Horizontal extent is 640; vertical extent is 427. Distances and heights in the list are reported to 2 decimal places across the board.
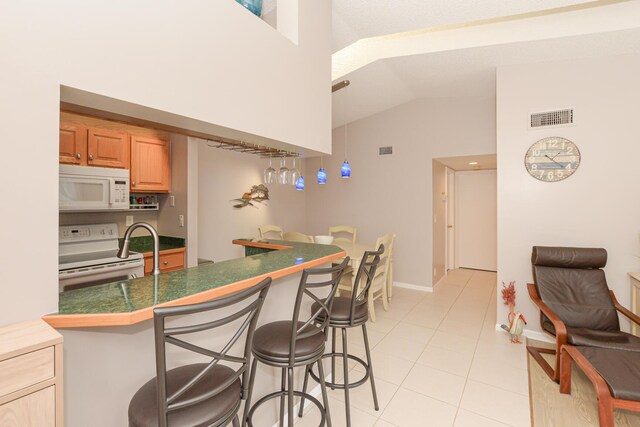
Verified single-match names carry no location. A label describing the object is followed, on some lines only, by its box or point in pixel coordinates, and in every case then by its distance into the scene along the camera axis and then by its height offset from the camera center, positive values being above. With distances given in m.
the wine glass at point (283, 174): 2.55 +0.35
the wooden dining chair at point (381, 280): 3.78 -0.85
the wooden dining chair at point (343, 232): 5.25 -0.32
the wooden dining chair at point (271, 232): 4.79 -0.26
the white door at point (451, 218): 6.33 -0.08
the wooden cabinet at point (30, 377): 0.77 -0.43
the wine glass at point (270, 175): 2.60 +0.35
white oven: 2.76 -0.42
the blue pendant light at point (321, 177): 4.43 +0.56
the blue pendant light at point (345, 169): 4.41 +0.67
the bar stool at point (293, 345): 1.42 -0.66
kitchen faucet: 1.54 -0.15
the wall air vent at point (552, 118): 3.19 +1.03
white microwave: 2.82 +0.28
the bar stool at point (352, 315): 1.91 -0.66
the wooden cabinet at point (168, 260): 3.43 -0.52
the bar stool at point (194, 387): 0.91 -0.61
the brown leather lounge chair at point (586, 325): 1.84 -0.97
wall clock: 3.18 +0.59
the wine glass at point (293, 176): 2.57 +0.34
